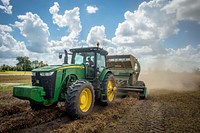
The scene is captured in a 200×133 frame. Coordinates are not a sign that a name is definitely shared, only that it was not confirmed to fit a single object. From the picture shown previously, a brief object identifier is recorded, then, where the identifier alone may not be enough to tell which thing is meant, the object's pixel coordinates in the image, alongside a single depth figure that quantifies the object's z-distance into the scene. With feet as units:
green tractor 17.57
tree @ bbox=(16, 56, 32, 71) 316.23
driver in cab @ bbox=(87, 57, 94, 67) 24.72
